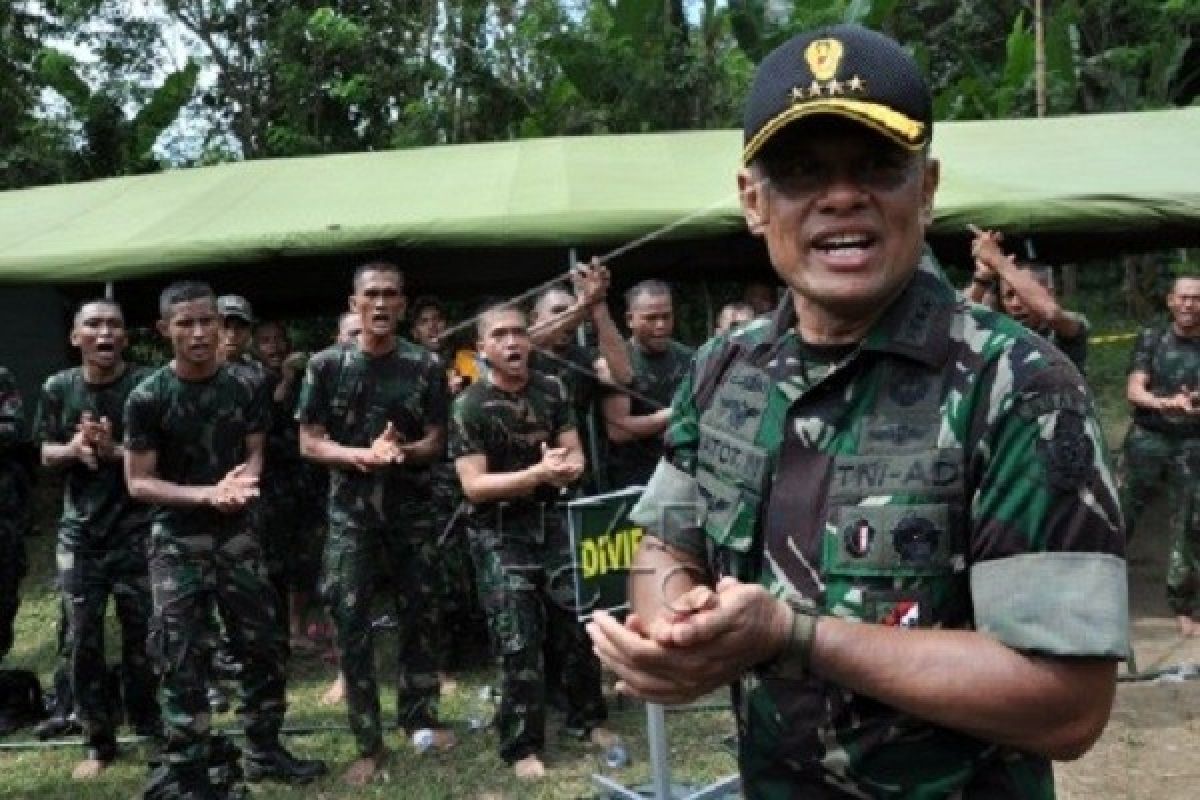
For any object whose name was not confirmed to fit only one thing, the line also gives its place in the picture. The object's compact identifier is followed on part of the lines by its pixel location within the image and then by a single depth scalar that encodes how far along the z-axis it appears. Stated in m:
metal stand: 4.20
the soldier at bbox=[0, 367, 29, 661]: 6.02
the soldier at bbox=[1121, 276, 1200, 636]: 6.66
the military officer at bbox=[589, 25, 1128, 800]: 1.14
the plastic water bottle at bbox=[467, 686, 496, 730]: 5.57
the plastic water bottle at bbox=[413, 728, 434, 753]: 5.22
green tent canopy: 6.56
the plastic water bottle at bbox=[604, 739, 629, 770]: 5.06
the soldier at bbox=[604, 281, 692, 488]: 5.94
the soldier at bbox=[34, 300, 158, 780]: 5.29
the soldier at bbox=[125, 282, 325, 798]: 4.61
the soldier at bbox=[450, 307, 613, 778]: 4.95
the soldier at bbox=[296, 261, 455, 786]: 5.04
